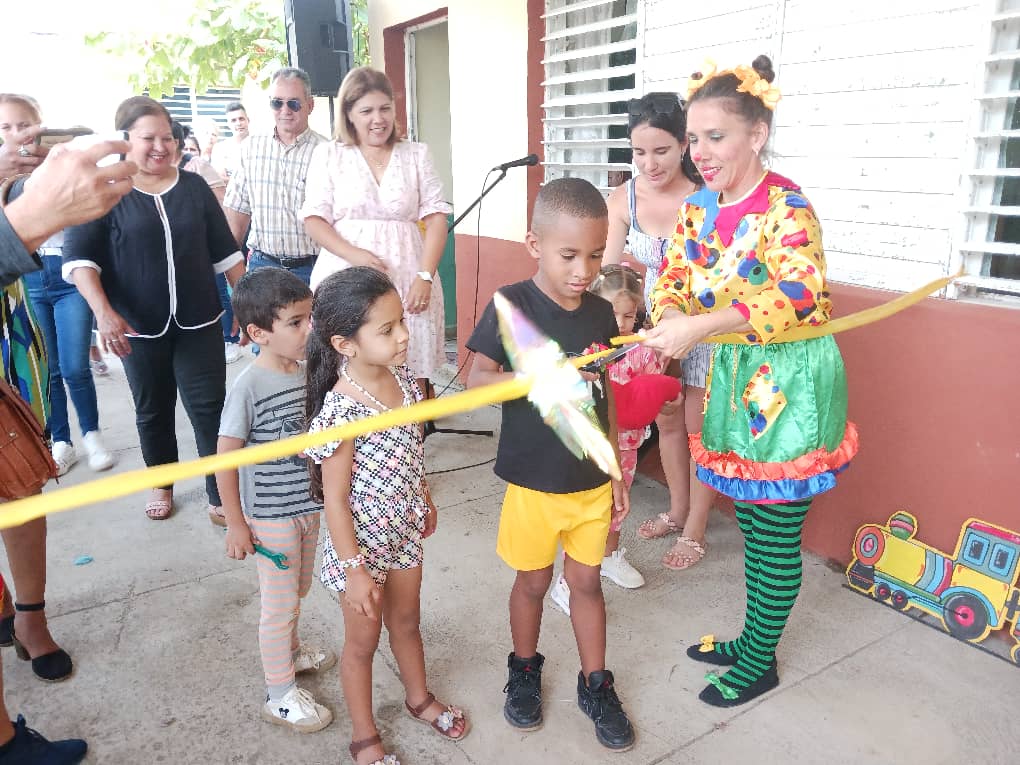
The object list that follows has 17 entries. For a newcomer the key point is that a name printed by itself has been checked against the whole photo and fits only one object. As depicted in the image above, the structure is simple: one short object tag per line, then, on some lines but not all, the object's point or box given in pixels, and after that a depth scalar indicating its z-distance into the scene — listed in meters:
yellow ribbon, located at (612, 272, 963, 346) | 2.00
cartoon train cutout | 2.52
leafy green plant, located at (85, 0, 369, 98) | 10.04
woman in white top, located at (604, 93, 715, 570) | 2.82
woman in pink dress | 3.42
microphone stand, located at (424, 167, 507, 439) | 4.58
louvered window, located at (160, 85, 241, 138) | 13.97
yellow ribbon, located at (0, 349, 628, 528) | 1.20
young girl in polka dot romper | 1.82
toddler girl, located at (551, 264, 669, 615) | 2.65
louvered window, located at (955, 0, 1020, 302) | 2.47
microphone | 3.79
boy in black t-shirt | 1.87
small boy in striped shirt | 2.14
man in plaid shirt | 4.01
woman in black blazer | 3.09
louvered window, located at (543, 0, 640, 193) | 4.08
